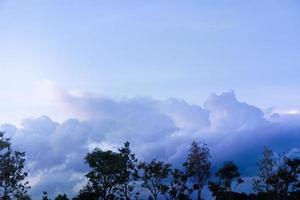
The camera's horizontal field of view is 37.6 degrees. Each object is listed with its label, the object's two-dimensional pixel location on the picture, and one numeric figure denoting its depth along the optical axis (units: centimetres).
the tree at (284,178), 7488
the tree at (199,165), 8081
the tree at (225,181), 8838
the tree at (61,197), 8971
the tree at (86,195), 8219
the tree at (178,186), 8538
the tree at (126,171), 8238
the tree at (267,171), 7244
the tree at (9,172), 5869
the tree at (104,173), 8112
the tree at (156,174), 8425
